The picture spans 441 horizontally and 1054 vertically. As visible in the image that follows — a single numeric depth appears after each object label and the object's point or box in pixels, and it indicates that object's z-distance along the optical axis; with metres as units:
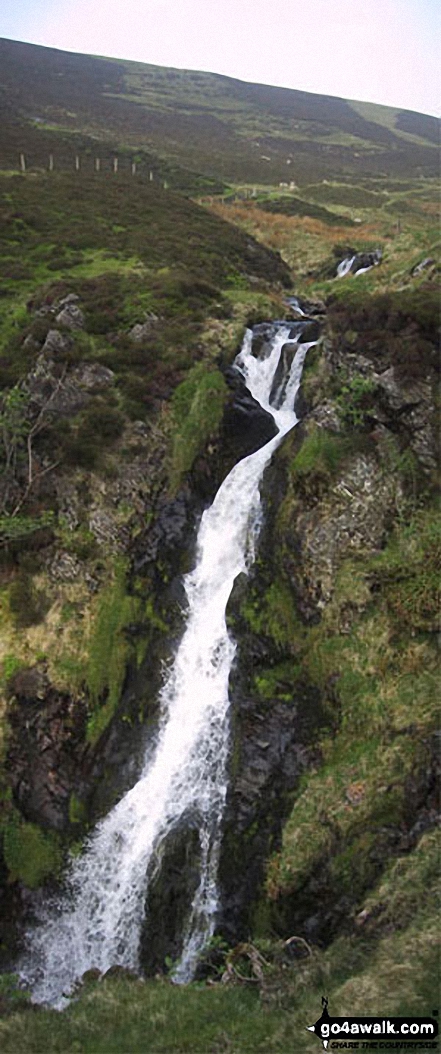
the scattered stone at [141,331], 28.89
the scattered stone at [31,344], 28.18
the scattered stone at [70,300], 30.82
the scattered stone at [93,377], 26.02
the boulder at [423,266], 31.74
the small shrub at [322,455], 20.19
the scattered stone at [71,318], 29.00
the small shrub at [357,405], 20.59
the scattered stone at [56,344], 26.59
